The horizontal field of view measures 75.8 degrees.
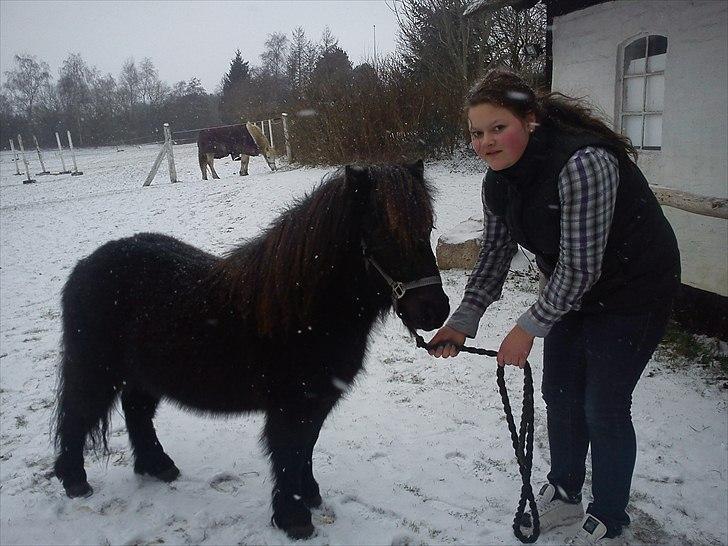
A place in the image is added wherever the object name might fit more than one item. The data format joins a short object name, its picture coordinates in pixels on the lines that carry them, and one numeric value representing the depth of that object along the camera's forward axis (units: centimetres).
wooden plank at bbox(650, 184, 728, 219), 351
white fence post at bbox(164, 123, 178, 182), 1659
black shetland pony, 193
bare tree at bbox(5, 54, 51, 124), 4747
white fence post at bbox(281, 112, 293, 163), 1699
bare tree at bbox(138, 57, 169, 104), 5469
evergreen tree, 3546
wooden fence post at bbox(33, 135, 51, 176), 2464
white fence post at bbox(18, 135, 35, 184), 2110
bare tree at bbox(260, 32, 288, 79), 5212
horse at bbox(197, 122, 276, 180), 1686
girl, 173
